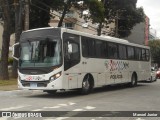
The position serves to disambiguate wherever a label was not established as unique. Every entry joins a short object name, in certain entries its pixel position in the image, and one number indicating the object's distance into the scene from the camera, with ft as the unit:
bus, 57.98
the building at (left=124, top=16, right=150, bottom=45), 297.57
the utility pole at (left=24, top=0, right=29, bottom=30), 91.97
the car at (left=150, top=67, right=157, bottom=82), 123.54
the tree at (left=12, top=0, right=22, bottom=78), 104.15
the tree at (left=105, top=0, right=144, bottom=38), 174.81
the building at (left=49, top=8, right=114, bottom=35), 222.69
